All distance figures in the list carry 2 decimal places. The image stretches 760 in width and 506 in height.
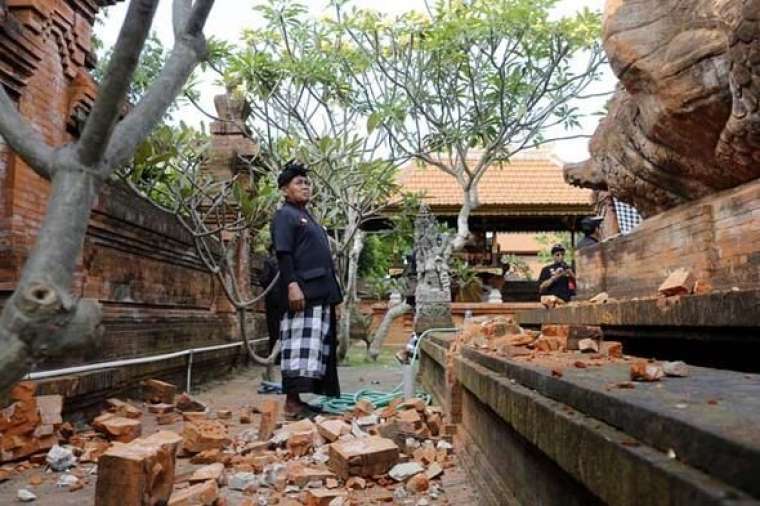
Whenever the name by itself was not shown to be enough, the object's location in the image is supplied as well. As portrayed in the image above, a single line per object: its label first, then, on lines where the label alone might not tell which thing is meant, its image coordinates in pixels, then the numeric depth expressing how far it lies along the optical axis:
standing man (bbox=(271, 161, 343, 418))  4.45
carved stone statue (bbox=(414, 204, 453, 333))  7.28
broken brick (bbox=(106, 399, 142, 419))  4.12
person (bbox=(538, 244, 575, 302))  8.18
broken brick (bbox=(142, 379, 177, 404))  4.96
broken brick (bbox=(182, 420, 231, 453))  3.32
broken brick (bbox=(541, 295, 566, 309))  3.77
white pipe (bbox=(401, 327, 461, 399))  4.92
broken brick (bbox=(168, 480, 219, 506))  2.31
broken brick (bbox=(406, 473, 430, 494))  2.71
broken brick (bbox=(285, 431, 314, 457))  3.36
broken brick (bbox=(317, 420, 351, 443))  3.46
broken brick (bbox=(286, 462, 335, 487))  2.73
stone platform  0.74
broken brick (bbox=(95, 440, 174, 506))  2.17
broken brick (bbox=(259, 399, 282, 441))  3.69
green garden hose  4.84
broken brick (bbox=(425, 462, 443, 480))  2.84
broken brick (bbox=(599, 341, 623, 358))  1.94
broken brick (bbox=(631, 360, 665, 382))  1.34
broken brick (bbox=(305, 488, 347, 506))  2.43
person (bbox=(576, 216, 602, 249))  6.97
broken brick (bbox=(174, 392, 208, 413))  4.82
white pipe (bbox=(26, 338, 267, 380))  3.68
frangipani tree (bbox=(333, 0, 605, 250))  10.70
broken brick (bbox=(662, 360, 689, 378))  1.38
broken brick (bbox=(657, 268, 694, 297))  1.99
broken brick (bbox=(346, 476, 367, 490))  2.74
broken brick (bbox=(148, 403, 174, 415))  4.54
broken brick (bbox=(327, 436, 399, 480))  2.79
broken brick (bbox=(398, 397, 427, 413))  3.98
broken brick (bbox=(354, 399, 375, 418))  4.30
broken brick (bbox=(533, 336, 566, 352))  2.32
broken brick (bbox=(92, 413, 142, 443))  3.53
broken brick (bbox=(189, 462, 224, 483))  2.69
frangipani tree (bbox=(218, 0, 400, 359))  8.60
